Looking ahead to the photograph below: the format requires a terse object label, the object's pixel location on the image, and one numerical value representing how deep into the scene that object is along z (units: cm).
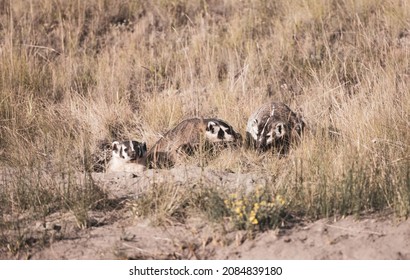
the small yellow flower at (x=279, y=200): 1167
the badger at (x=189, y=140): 1656
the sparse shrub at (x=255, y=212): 1140
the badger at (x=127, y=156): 1588
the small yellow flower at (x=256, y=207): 1141
